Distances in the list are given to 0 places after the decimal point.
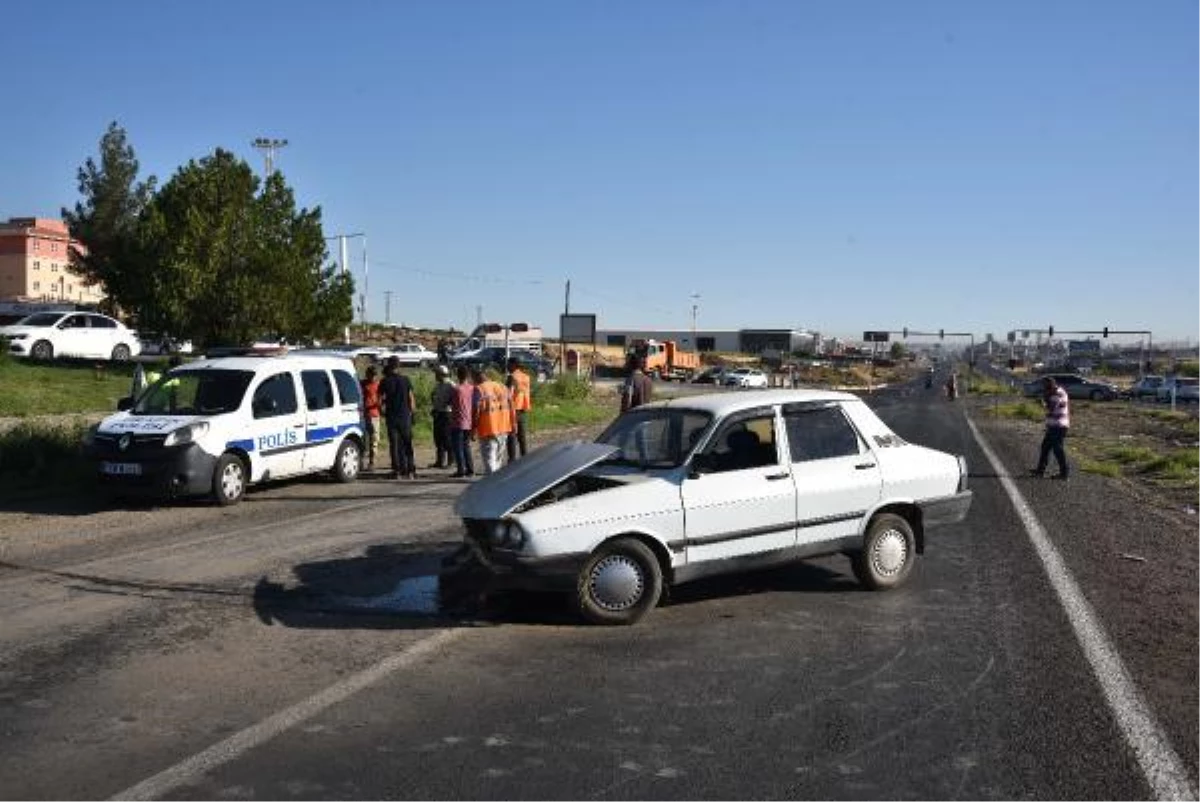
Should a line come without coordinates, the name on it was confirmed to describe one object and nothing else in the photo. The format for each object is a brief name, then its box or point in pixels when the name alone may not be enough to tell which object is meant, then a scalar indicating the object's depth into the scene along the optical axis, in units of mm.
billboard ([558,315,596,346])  35250
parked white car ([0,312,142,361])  31812
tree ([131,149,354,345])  33125
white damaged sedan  7094
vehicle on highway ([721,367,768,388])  63250
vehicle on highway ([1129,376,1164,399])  64062
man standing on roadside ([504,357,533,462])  15789
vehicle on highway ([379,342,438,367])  56656
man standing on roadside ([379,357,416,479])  15820
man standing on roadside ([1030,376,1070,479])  17672
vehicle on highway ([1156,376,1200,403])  59906
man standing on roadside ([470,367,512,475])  14070
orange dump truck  74438
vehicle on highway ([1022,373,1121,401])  63906
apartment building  112875
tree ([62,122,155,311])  48500
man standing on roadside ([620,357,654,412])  14695
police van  12453
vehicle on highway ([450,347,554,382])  49812
